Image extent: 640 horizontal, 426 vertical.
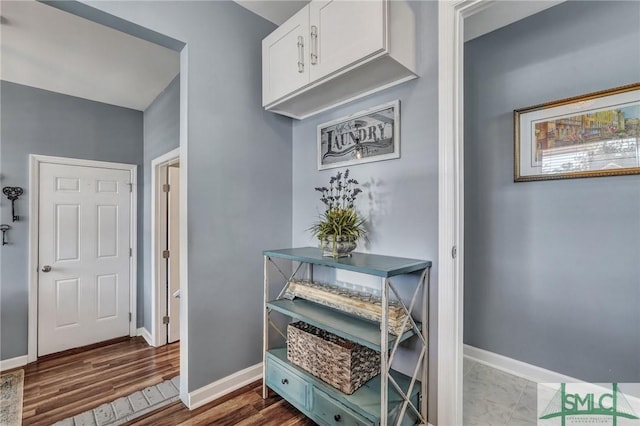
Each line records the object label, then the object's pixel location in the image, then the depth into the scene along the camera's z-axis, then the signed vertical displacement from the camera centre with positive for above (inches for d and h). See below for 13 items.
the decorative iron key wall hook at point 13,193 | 106.5 +8.2
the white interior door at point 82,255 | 115.3 -16.6
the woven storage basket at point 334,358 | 62.8 -32.5
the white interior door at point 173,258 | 124.9 -18.5
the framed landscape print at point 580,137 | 72.9 +20.8
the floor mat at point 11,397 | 77.2 -53.4
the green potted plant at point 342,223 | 69.6 -2.0
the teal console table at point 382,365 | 56.3 -33.1
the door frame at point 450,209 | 60.6 +1.1
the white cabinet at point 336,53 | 58.4 +35.8
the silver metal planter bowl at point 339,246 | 69.2 -7.5
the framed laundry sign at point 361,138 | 70.9 +20.3
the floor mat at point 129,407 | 74.4 -51.5
